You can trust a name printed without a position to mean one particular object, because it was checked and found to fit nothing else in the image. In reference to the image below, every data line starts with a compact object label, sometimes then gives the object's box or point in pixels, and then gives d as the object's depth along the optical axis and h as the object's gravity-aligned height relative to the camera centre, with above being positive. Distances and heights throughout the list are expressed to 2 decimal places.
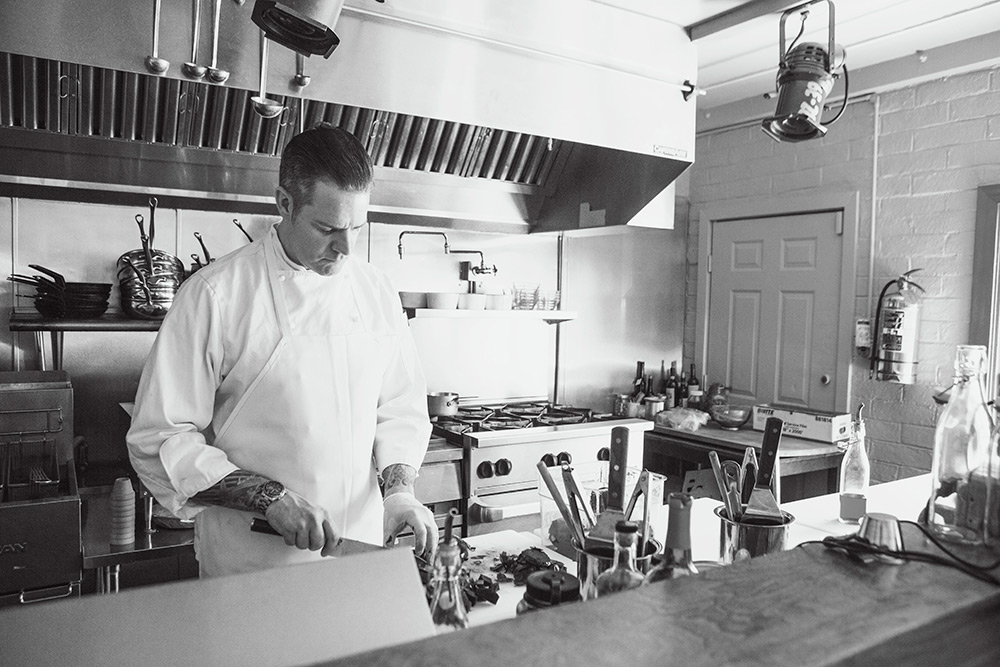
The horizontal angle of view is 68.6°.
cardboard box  4.07 -0.64
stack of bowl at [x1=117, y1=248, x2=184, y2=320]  3.20 +0.05
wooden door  4.58 +0.01
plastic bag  4.47 -0.68
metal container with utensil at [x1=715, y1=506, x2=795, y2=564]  1.43 -0.45
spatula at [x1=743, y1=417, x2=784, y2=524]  1.47 -0.37
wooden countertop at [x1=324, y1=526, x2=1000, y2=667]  0.76 -0.37
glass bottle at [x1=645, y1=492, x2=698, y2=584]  1.03 -0.34
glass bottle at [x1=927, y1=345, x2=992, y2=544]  1.26 -0.25
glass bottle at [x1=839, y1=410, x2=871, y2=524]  2.36 -0.50
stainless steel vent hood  2.56 +0.83
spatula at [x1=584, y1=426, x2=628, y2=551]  1.26 -0.33
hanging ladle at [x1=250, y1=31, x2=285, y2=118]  2.47 +0.65
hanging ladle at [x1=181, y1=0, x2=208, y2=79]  2.42 +0.76
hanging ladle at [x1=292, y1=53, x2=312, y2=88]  2.66 +0.82
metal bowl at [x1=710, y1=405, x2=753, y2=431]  4.52 -0.67
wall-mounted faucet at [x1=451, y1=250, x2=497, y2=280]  4.21 +0.19
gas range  3.54 -0.74
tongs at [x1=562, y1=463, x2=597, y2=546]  1.42 -0.38
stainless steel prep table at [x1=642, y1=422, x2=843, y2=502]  3.98 -0.83
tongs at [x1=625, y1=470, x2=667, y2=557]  1.33 -0.37
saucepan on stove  4.00 -0.56
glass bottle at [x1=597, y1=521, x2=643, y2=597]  1.09 -0.40
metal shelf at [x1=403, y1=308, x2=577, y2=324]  3.92 -0.06
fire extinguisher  3.99 -0.11
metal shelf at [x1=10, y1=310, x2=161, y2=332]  2.94 -0.13
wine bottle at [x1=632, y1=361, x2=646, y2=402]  5.12 -0.50
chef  1.83 -0.27
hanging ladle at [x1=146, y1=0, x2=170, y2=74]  2.35 +0.76
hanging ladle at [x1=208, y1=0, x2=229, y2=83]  2.40 +0.76
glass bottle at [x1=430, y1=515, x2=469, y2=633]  1.07 -0.44
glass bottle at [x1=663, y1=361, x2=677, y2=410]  5.07 -0.59
